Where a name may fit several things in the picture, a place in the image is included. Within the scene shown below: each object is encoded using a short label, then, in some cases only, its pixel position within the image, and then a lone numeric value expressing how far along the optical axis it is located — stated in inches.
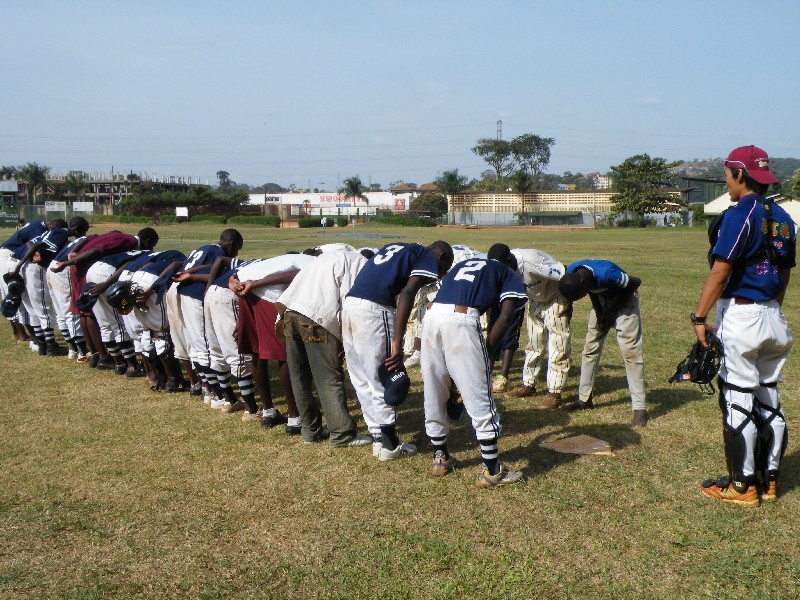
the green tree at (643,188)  2906.0
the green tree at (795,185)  2417.6
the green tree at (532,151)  4510.3
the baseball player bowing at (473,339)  229.0
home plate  270.1
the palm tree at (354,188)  4205.2
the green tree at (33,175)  4057.6
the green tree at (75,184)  4128.9
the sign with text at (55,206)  2509.6
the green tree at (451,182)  3681.1
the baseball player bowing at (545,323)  339.3
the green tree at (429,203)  3996.1
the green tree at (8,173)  4328.2
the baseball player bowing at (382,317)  249.8
